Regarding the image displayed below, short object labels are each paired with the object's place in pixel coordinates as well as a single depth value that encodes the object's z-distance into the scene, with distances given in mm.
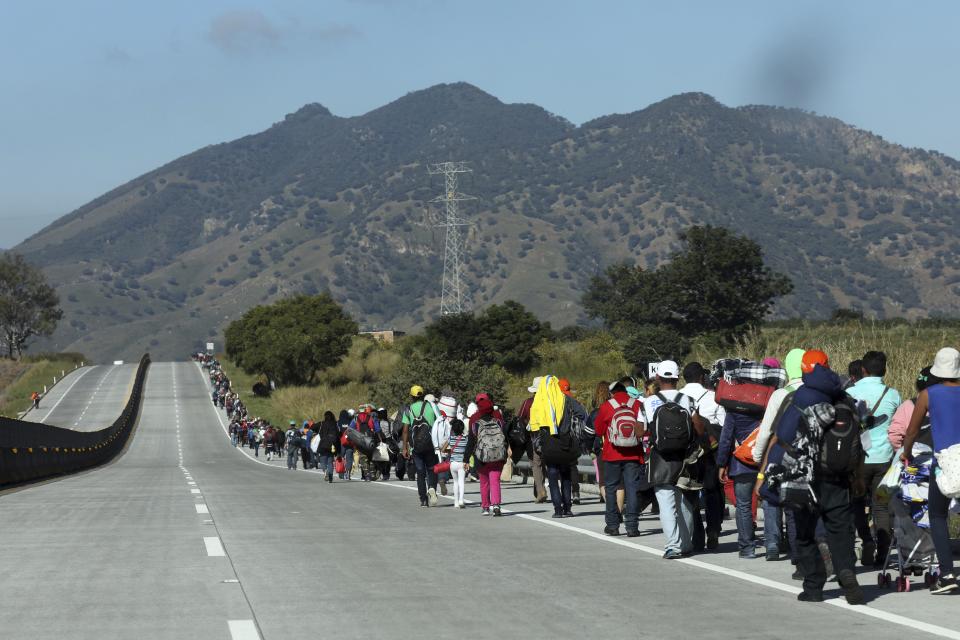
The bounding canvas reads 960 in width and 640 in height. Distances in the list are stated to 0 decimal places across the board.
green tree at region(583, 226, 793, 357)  116625
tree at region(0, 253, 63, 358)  191750
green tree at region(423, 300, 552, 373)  112875
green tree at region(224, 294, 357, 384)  125812
